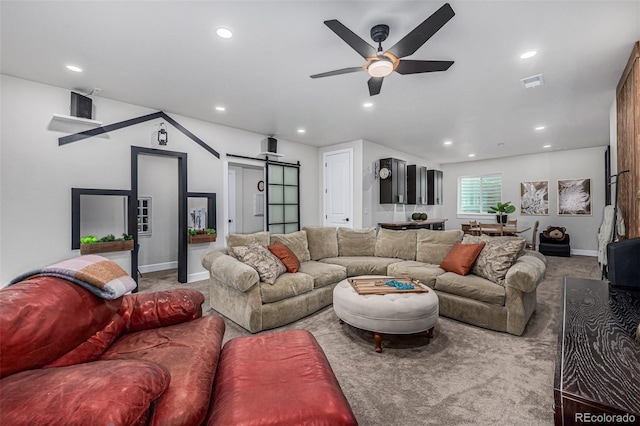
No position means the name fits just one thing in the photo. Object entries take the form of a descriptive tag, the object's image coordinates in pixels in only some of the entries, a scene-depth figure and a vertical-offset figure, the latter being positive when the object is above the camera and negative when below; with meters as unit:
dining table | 6.05 -0.39
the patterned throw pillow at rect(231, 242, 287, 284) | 2.90 -0.50
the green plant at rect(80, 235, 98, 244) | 3.52 -0.33
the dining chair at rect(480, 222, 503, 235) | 6.07 -0.36
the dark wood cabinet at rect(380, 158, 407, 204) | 6.29 +0.68
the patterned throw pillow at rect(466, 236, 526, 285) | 2.91 -0.48
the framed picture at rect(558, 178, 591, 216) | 6.76 +0.37
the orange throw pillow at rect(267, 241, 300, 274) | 3.30 -0.52
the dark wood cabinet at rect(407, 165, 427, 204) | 7.26 +0.73
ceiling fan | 1.86 +1.23
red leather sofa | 0.82 -0.64
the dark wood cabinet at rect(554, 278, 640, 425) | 0.73 -0.48
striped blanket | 1.27 -0.29
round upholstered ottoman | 2.33 -0.84
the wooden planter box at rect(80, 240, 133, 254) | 3.50 -0.42
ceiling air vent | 3.09 +1.46
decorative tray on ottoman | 2.62 -0.72
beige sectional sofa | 2.71 -0.73
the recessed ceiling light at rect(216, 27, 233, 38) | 2.29 +1.49
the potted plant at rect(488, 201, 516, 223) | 6.59 +0.03
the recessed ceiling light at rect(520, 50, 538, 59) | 2.62 +1.48
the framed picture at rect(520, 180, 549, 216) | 7.31 +0.37
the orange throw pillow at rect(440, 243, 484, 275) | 3.18 -0.53
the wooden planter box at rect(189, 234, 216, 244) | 4.52 -0.41
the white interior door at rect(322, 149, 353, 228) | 6.12 +0.56
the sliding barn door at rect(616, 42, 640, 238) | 2.56 +0.71
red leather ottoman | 1.04 -0.74
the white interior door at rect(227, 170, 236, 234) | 6.52 +0.29
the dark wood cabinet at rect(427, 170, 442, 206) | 8.11 +0.74
